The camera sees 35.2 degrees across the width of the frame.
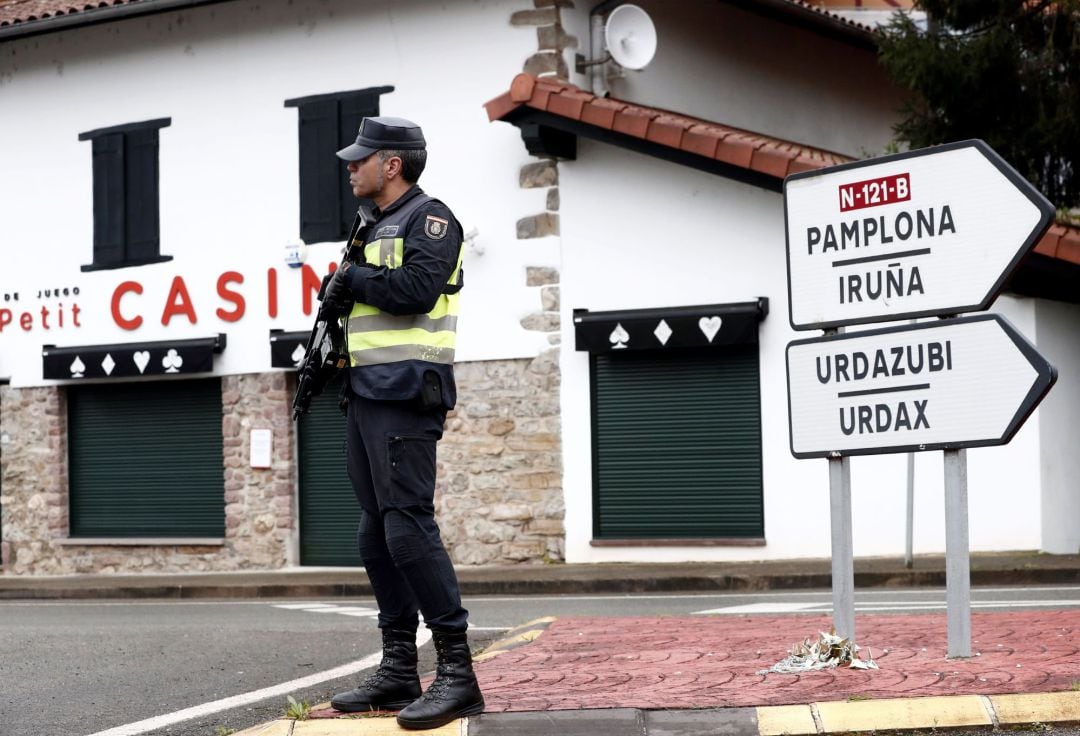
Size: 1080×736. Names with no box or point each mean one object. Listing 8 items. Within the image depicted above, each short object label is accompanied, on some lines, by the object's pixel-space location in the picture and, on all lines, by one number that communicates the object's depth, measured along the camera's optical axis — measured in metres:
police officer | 5.54
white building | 16.48
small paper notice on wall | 18.95
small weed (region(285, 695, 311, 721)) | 5.68
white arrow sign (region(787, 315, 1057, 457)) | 6.16
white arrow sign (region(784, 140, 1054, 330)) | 6.18
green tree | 17.95
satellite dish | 17.25
